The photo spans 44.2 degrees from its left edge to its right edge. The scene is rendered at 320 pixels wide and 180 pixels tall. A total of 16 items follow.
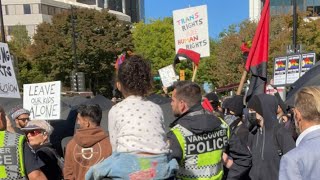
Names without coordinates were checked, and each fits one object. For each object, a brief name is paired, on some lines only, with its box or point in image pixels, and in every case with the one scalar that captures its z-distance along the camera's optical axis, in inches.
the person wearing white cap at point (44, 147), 143.7
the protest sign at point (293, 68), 325.4
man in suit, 77.6
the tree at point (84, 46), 1353.2
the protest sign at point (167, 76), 353.1
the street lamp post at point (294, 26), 470.7
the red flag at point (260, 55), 202.2
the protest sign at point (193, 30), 310.3
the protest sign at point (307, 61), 316.2
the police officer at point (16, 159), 108.1
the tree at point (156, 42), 1603.6
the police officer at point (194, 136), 113.0
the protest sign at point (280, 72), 341.7
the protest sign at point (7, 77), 194.6
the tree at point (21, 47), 1375.8
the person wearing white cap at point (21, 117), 187.3
